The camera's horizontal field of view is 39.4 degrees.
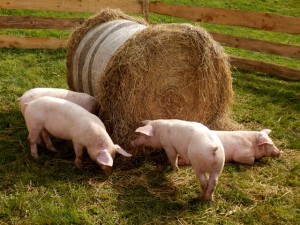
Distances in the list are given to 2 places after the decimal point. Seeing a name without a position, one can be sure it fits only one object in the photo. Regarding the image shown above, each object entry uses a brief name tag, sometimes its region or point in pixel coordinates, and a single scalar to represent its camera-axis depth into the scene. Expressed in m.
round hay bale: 5.43
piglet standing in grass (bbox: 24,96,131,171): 4.88
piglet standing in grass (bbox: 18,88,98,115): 5.83
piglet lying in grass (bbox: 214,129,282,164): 5.40
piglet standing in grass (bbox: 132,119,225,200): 4.40
